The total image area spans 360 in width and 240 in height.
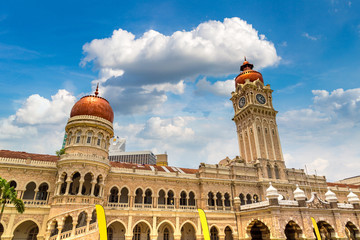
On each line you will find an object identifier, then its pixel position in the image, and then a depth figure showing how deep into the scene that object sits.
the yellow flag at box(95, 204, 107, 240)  21.30
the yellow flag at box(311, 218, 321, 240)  26.00
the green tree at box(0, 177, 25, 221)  19.76
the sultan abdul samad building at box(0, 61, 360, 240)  24.50
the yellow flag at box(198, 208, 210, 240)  27.35
